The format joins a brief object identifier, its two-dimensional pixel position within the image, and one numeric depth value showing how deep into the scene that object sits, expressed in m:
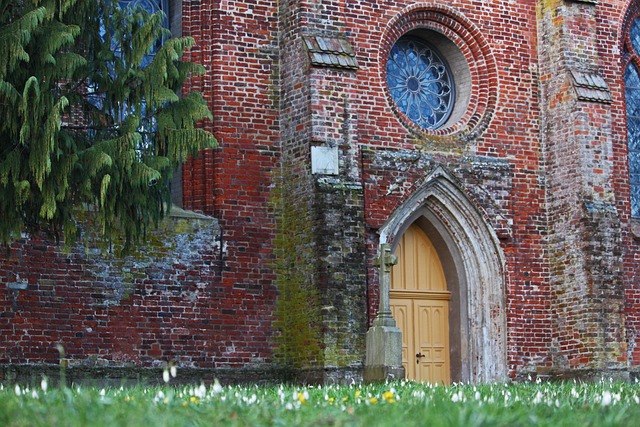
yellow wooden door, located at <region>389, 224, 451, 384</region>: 19.09
